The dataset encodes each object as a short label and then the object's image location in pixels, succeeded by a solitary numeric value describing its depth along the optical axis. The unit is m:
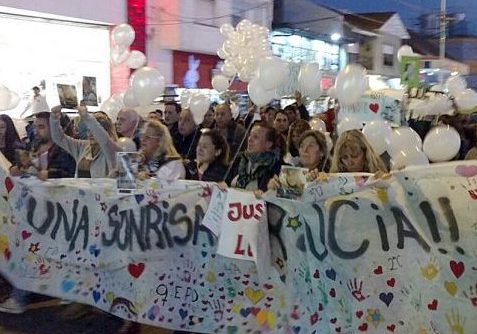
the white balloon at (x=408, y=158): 5.46
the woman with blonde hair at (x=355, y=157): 5.08
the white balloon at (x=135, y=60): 9.84
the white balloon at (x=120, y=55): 9.77
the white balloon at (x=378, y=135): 6.20
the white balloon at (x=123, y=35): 9.55
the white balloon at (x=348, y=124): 7.23
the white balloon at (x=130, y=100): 8.08
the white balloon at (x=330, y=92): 8.96
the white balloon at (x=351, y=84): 7.12
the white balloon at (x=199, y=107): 9.16
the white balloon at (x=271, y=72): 7.29
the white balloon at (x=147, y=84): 7.51
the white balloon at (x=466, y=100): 10.32
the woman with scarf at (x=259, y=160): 5.26
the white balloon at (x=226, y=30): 11.07
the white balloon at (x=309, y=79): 8.66
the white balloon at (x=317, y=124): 8.83
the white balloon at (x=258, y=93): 7.61
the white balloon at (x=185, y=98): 9.97
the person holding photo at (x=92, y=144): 6.17
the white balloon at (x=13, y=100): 8.18
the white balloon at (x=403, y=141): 5.88
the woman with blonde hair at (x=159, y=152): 5.54
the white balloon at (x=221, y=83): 11.37
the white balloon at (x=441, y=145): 5.93
